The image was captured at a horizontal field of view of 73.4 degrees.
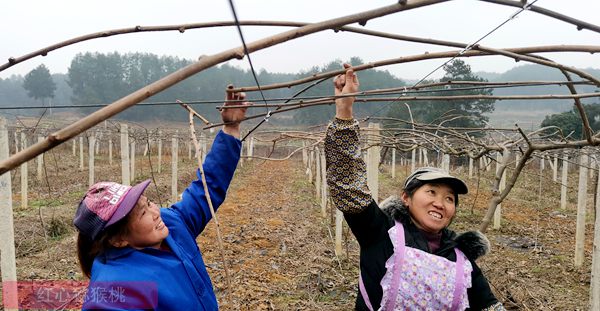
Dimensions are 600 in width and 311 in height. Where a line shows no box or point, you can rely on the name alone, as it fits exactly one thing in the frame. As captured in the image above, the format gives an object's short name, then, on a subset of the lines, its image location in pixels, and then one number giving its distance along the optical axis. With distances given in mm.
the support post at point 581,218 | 6383
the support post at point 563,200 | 11789
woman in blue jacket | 1253
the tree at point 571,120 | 19953
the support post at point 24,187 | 9438
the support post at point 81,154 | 16778
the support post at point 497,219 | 9211
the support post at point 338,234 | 6311
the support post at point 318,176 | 10895
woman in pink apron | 1580
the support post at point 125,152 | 7484
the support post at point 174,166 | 9539
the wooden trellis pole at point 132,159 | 13798
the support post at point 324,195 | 8836
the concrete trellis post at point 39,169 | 13162
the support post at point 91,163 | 10257
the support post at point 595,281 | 3242
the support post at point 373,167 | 5594
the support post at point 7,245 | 3199
